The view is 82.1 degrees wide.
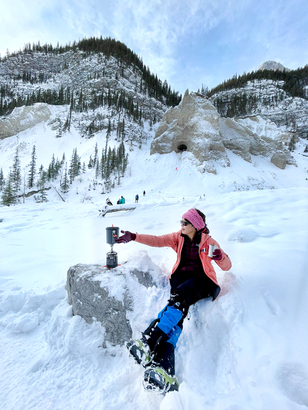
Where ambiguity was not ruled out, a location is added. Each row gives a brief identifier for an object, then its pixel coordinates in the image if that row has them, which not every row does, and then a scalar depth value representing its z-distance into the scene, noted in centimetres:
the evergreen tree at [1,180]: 2984
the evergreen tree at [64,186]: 2730
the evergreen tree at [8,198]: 2120
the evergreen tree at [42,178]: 2877
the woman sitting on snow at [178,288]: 162
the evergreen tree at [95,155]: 3206
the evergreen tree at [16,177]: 2764
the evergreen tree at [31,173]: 2998
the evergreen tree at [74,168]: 3017
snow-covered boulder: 219
